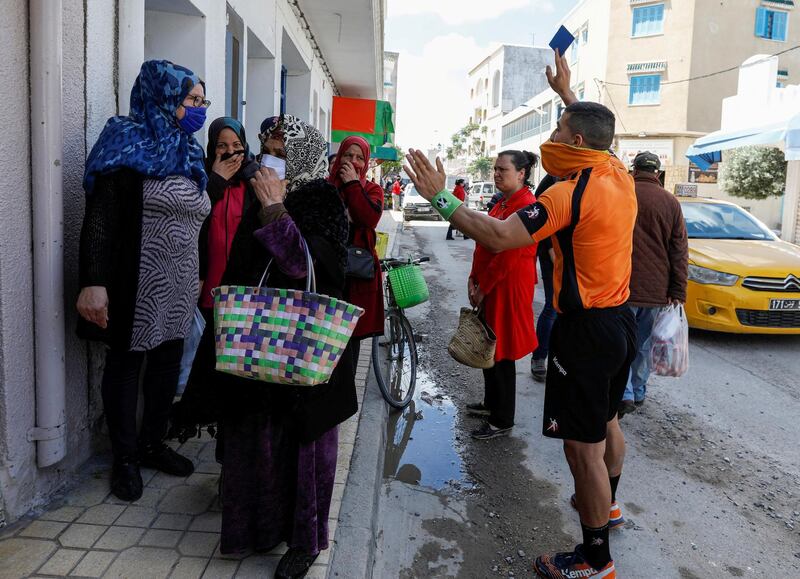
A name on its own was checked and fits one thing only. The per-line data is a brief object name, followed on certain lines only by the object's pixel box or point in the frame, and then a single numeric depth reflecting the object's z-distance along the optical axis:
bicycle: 4.78
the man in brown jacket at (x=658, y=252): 4.45
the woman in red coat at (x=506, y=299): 4.18
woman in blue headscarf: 2.74
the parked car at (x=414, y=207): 26.91
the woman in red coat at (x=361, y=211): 3.62
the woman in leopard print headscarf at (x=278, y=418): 2.36
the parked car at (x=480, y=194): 30.99
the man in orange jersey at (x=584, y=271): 2.48
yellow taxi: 6.53
